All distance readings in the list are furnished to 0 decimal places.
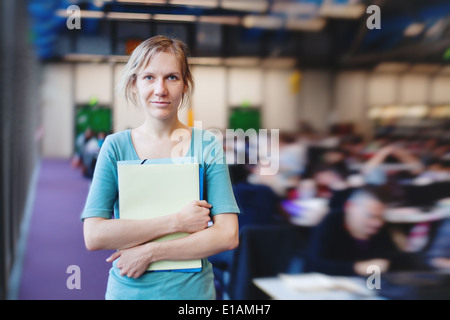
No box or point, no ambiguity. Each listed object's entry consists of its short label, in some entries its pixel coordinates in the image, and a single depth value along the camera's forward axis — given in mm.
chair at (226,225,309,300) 2332
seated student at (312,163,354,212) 2660
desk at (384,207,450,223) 2910
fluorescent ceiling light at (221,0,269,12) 2167
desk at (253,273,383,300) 1764
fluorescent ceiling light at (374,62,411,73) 2414
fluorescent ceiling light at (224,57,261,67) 1878
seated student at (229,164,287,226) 2126
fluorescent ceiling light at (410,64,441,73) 2559
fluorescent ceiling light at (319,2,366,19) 2211
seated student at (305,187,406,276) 2279
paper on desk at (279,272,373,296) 1816
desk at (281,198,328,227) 2665
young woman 1064
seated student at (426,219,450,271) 2525
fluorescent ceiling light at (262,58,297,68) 2152
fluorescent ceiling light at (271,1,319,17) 2309
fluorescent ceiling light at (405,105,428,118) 2639
